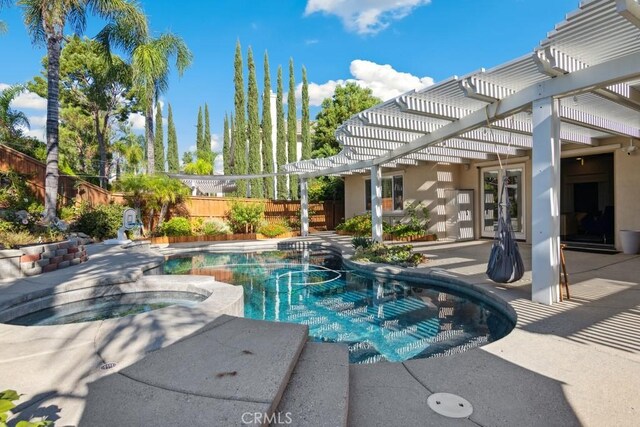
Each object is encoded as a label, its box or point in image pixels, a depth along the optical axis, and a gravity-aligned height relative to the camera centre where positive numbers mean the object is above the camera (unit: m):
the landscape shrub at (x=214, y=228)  14.63 -0.49
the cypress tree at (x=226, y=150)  28.77 +5.67
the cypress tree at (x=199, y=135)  32.84 +7.76
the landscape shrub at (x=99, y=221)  11.95 -0.08
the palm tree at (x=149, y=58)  12.81 +6.53
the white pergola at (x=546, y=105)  4.03 +1.88
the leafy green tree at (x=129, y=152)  21.48 +4.25
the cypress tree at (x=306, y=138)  22.55 +5.01
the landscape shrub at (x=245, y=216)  15.22 -0.02
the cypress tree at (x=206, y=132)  32.72 +8.02
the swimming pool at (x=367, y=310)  4.23 -1.56
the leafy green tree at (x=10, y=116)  14.87 +4.72
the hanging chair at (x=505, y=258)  5.36 -0.74
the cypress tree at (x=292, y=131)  22.27 +5.67
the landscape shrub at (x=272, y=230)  15.40 -0.65
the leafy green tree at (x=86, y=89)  19.12 +7.50
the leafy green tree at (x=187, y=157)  39.75 +6.97
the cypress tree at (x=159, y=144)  27.69 +6.13
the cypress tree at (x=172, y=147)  30.95 +6.36
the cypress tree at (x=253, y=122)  21.77 +6.04
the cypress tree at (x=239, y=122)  22.22 +6.04
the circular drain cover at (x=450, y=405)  2.30 -1.34
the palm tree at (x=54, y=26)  9.18 +5.24
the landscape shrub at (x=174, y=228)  13.96 -0.43
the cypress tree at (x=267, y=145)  21.42 +4.52
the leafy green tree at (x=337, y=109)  20.97 +6.41
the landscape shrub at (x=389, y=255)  7.93 -1.05
